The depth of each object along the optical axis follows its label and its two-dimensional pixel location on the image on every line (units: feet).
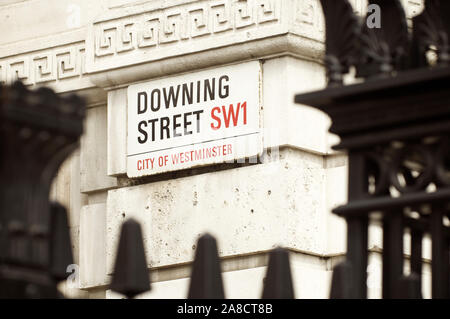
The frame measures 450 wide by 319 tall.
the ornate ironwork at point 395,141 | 24.66
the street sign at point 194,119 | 58.55
